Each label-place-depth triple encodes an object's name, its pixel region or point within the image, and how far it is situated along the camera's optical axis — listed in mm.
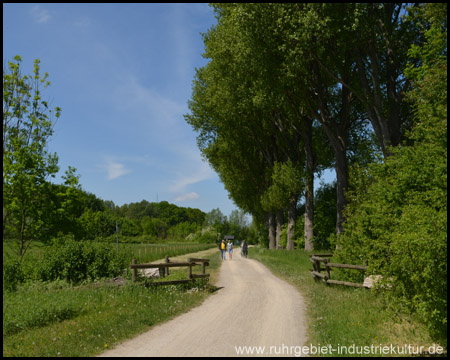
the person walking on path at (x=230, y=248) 34381
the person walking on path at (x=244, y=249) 37325
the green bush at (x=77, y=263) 13688
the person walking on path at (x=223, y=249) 34062
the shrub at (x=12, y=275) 13484
